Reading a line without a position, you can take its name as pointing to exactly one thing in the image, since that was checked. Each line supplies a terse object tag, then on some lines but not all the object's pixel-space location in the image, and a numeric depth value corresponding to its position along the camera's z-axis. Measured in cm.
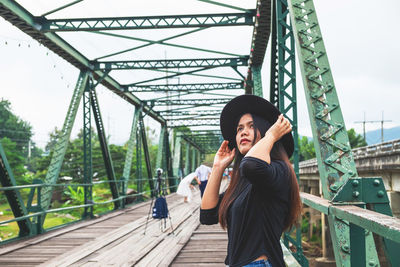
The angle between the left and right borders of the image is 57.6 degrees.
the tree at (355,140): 7712
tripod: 810
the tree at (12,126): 5503
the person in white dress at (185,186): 1235
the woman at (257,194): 162
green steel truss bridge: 218
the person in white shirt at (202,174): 1065
